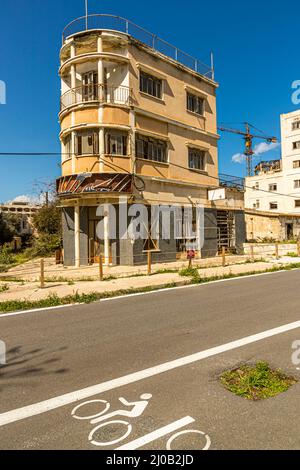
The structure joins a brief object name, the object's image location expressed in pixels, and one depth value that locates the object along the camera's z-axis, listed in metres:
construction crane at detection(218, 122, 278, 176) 74.12
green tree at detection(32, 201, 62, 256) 27.15
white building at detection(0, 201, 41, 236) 50.46
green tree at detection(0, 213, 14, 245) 34.78
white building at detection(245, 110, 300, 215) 42.97
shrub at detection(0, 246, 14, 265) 21.47
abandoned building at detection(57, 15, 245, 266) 17.59
